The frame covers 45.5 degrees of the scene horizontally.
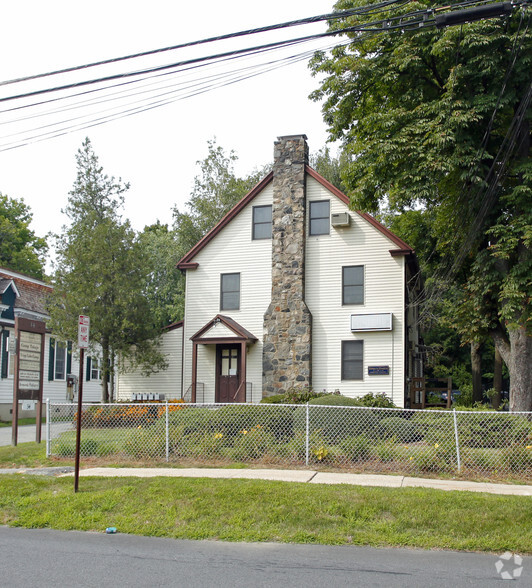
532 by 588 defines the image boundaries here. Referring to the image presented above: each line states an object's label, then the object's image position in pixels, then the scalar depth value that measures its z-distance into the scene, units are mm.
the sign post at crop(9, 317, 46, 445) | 14398
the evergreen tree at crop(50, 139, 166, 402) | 23438
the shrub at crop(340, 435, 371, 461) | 11703
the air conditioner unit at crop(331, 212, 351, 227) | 22594
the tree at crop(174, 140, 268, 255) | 36188
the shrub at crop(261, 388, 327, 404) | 19562
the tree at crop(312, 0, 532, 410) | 16422
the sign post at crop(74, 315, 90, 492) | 9883
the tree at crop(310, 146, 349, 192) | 38469
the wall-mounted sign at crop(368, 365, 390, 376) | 21688
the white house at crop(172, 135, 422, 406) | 22094
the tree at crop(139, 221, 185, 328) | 36866
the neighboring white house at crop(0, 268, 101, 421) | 27719
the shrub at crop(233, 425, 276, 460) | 12211
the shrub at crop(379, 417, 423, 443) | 12141
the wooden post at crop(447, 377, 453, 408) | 22328
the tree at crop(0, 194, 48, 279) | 45594
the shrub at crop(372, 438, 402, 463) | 11479
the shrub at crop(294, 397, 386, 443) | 12445
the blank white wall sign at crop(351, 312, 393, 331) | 21766
